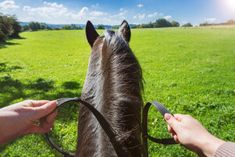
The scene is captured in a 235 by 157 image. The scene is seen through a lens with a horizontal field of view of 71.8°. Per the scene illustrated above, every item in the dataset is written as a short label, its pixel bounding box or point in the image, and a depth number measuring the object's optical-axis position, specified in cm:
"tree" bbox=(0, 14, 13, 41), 1153
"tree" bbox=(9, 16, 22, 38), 1892
